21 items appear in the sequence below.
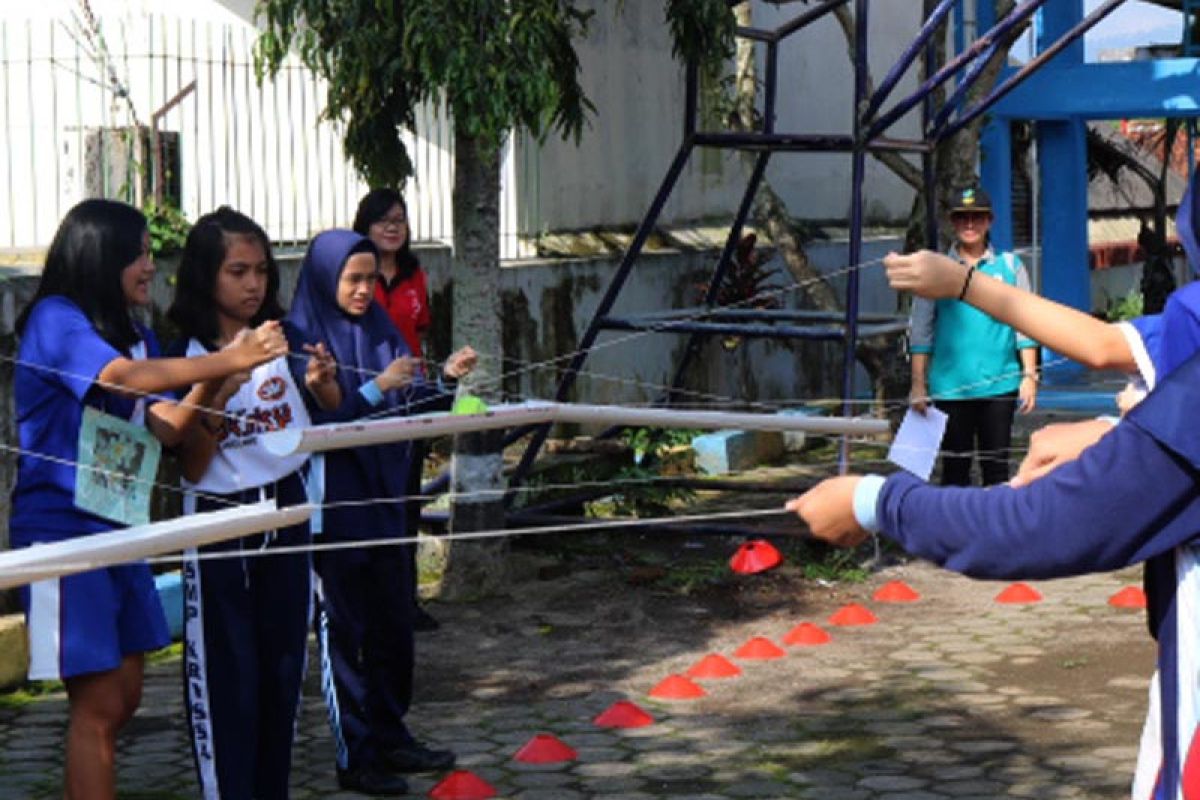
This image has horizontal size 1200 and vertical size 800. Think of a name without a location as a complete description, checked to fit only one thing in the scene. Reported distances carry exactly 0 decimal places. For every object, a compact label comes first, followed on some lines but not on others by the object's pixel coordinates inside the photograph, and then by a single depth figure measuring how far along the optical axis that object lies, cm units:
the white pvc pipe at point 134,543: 399
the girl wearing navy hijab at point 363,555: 659
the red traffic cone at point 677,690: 782
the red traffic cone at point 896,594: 958
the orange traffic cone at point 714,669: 817
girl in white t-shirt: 585
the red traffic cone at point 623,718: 741
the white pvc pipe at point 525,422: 580
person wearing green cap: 973
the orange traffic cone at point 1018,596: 946
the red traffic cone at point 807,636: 873
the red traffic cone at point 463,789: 653
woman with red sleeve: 852
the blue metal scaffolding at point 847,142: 992
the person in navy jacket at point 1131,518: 308
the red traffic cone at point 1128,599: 924
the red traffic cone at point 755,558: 962
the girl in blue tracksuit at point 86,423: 532
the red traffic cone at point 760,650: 849
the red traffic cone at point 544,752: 692
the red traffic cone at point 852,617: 911
